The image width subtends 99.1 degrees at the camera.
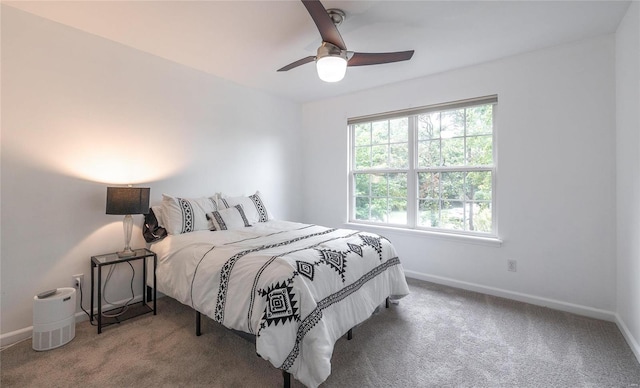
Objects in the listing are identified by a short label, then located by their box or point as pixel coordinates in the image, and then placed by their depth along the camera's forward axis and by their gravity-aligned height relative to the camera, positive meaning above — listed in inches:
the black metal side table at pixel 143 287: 86.2 -32.4
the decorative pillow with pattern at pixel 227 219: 110.0 -9.5
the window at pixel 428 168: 118.8 +13.8
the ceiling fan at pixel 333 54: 64.9 +42.2
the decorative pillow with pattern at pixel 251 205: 121.3 -4.4
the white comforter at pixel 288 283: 59.0 -23.2
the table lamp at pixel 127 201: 87.3 -1.8
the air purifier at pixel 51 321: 75.4 -35.3
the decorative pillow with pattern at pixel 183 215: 102.0 -7.3
